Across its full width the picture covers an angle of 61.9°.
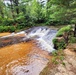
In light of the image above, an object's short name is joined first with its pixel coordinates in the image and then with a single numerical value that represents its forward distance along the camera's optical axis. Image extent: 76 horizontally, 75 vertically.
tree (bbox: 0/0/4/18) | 10.16
